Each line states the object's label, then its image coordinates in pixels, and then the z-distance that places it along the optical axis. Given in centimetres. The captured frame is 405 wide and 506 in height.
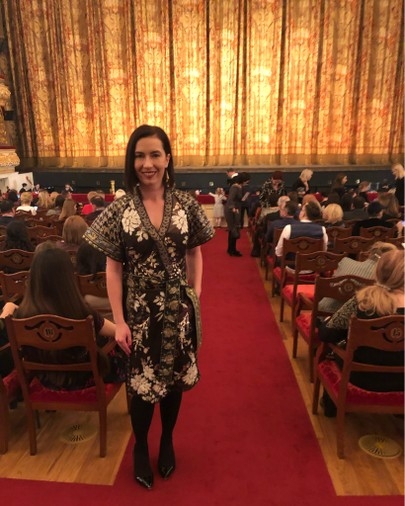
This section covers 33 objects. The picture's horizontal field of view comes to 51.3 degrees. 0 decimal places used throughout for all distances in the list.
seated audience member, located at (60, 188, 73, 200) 681
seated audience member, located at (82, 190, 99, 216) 584
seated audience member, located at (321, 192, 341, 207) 553
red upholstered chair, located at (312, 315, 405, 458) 197
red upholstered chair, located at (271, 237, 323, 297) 380
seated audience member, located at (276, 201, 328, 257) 398
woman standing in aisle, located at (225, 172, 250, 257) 633
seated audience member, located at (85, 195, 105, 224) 538
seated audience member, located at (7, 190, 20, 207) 585
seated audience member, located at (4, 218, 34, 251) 360
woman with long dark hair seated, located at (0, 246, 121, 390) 197
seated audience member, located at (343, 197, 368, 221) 498
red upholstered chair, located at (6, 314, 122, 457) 199
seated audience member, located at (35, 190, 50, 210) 639
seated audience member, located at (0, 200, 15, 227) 470
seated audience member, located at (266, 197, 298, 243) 473
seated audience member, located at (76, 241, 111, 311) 290
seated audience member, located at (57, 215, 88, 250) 341
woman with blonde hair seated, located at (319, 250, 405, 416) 202
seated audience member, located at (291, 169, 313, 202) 751
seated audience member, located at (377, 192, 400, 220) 477
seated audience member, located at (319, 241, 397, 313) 265
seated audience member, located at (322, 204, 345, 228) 444
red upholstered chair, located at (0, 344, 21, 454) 227
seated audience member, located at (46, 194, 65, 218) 579
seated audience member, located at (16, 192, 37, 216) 594
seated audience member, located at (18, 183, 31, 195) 880
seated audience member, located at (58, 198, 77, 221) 510
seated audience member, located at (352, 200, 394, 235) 432
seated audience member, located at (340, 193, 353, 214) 524
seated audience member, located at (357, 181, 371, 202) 678
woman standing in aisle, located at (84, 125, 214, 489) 173
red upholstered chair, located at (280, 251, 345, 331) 329
